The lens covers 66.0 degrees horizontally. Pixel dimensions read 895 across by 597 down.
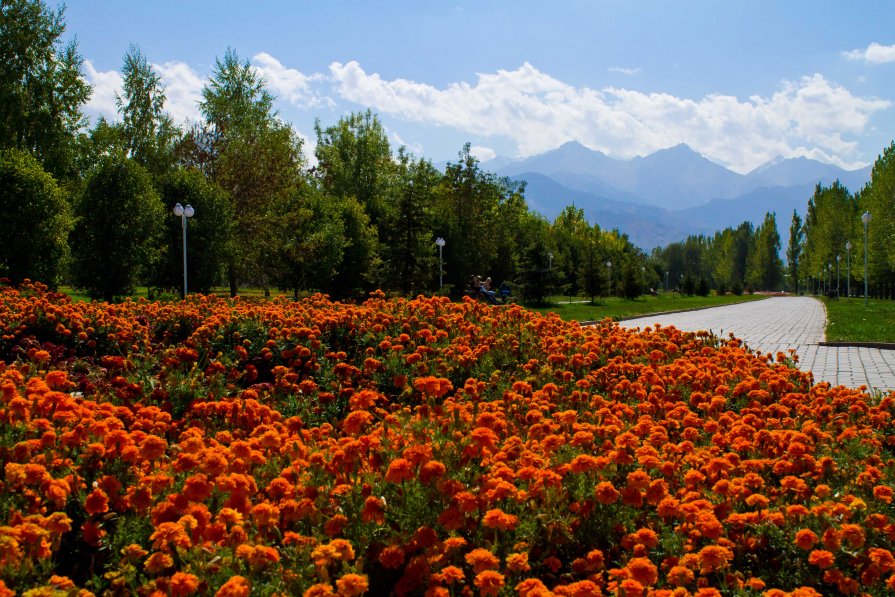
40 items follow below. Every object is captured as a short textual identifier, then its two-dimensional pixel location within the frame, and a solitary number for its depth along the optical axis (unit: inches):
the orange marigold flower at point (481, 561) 84.4
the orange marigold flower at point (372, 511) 99.2
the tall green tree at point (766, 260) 4018.2
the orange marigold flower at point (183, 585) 77.8
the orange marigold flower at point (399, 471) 102.6
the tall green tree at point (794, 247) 3759.8
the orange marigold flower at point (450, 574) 85.7
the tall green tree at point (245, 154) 1172.5
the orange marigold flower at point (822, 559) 93.9
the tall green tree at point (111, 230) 805.9
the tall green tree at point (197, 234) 953.5
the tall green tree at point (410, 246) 1151.0
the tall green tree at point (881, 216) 1822.1
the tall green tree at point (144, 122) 1392.7
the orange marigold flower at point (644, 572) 86.4
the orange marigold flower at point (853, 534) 99.4
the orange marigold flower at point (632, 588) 83.0
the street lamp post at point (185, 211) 724.0
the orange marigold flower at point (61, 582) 81.4
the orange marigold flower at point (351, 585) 78.0
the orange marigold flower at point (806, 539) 97.5
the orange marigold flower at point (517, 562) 89.2
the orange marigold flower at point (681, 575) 90.4
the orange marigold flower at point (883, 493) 116.2
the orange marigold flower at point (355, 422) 121.8
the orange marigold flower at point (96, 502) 103.1
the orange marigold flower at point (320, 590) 77.9
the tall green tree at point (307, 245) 1115.3
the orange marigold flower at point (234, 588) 76.3
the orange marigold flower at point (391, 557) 92.6
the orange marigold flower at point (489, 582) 80.8
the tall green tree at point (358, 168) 1608.0
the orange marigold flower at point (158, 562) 86.3
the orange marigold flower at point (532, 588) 81.3
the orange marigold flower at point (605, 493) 106.9
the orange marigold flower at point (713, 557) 93.4
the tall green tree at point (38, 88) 1041.5
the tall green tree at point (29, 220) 650.8
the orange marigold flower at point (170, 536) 87.7
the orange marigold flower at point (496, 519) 93.7
